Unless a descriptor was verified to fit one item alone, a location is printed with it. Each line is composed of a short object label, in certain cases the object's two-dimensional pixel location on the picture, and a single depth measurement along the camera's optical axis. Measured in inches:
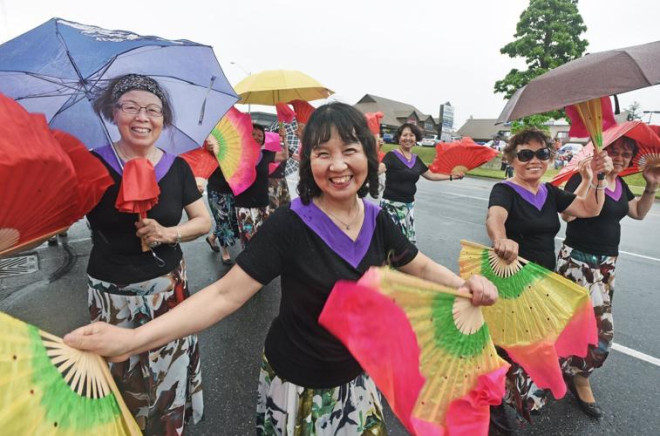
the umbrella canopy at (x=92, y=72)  62.0
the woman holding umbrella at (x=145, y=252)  68.2
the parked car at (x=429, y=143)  1776.0
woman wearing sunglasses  89.9
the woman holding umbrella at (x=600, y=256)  100.5
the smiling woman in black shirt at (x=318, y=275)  50.6
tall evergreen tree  880.3
